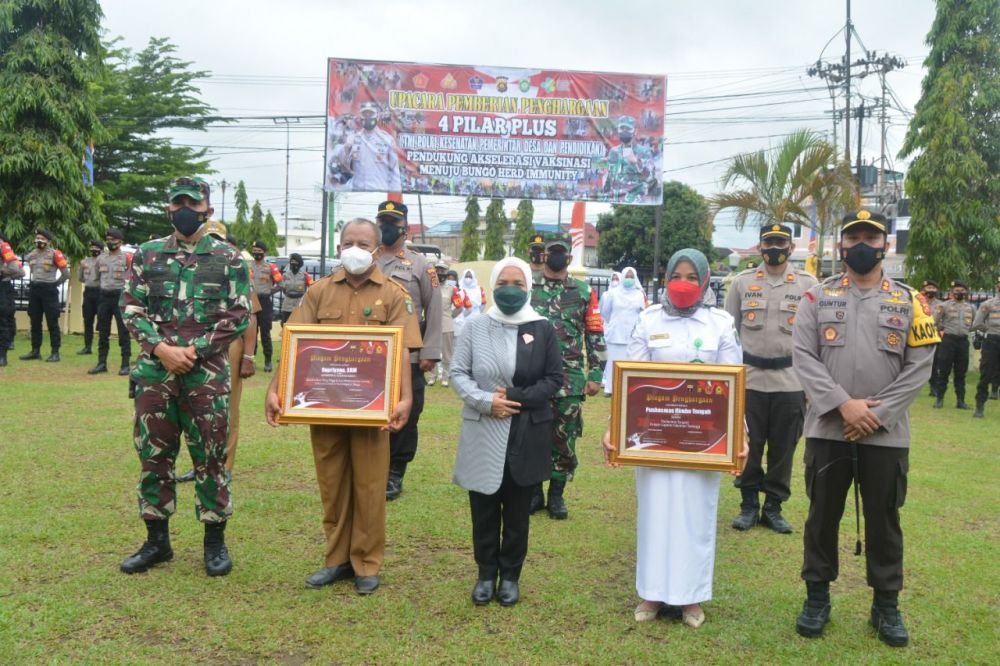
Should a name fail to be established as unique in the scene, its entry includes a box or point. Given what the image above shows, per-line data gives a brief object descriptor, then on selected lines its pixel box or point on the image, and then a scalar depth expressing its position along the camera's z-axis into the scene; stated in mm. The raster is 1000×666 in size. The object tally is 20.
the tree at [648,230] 49125
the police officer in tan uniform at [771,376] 6070
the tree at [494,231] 55094
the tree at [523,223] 55878
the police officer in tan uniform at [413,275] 6238
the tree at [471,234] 53438
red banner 18453
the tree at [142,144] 26609
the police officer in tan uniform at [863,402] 4094
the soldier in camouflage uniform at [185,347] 4609
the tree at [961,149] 17891
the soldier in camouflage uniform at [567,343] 6266
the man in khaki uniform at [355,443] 4574
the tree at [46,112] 17391
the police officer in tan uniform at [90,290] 13742
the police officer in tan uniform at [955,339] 13578
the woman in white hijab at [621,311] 12914
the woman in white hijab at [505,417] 4324
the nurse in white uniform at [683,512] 4250
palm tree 16094
